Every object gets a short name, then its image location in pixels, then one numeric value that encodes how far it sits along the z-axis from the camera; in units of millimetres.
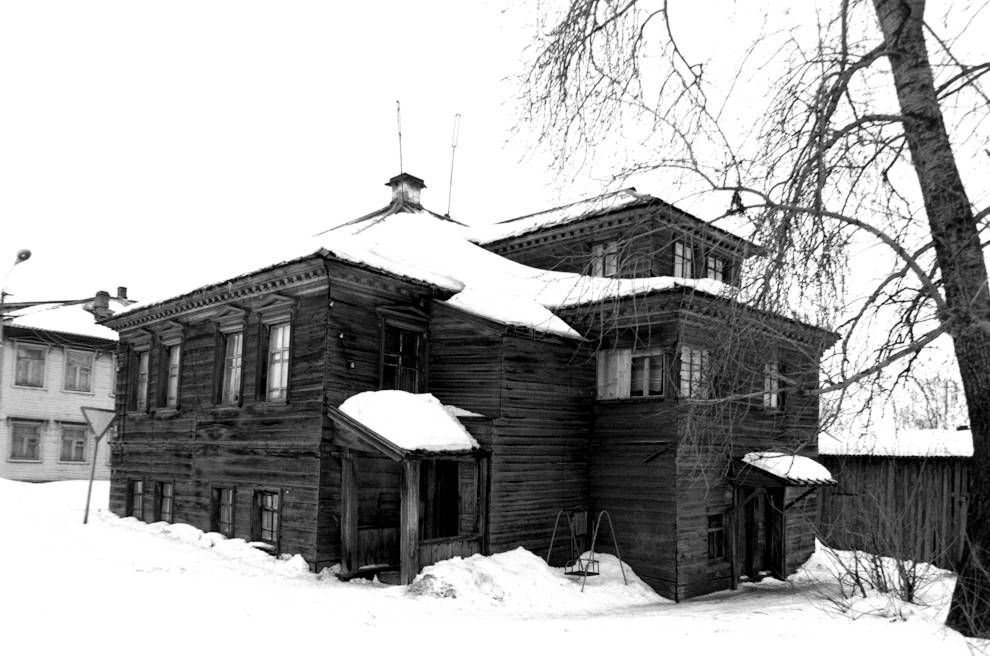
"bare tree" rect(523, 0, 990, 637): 7934
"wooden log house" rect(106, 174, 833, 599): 15828
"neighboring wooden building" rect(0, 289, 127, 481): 34938
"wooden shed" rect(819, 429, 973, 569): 22125
